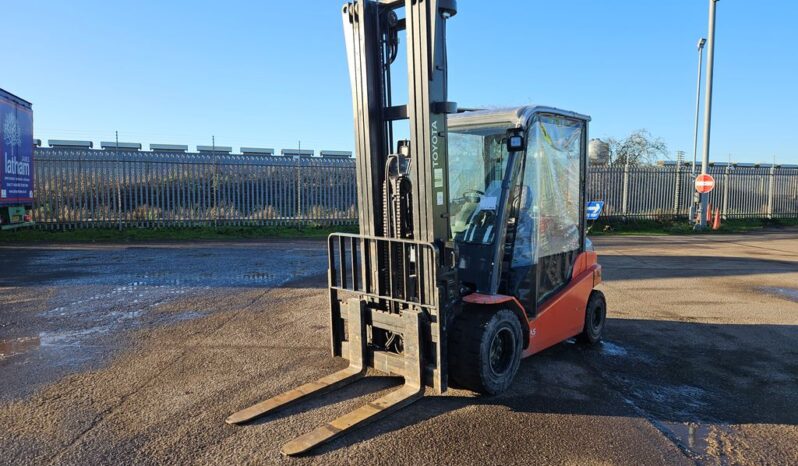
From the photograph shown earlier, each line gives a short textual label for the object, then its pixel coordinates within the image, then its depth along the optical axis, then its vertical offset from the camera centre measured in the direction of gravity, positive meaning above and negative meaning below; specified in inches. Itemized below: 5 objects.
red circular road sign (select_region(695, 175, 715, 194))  868.6 +13.9
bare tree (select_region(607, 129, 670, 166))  1234.6 +97.0
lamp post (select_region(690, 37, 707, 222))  984.3 +177.8
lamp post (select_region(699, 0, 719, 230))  864.9 +139.0
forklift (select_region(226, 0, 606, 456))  181.5 -14.3
